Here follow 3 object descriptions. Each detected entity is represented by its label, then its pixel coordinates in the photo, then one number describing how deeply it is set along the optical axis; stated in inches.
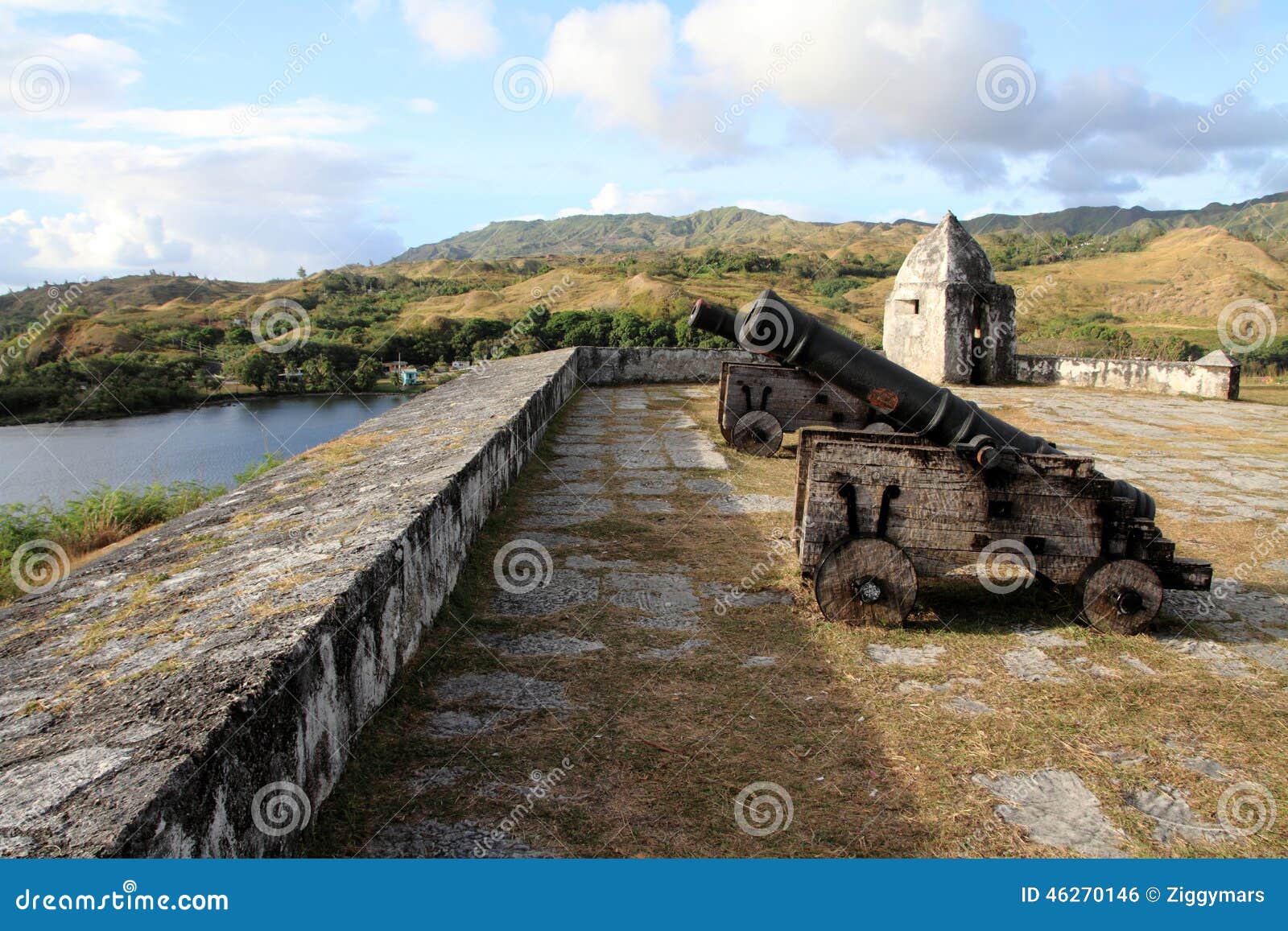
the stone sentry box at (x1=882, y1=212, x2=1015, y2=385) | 489.7
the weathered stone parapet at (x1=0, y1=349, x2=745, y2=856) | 52.5
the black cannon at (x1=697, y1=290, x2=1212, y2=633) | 132.3
